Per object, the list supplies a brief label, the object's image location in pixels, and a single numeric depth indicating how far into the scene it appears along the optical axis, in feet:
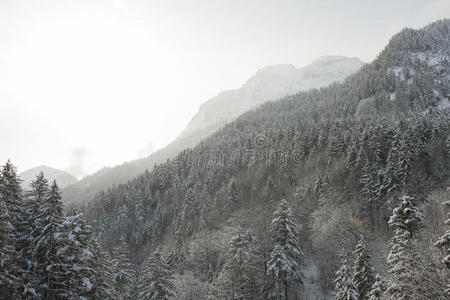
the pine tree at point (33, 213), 68.18
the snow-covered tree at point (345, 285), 82.33
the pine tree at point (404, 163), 157.17
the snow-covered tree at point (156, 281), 93.09
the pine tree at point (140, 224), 284.04
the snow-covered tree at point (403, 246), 48.29
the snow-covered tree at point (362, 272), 86.33
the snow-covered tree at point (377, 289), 70.73
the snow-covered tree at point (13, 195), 71.46
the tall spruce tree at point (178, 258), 161.23
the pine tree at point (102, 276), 75.97
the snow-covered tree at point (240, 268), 102.22
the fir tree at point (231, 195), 248.93
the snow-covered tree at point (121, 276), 109.19
